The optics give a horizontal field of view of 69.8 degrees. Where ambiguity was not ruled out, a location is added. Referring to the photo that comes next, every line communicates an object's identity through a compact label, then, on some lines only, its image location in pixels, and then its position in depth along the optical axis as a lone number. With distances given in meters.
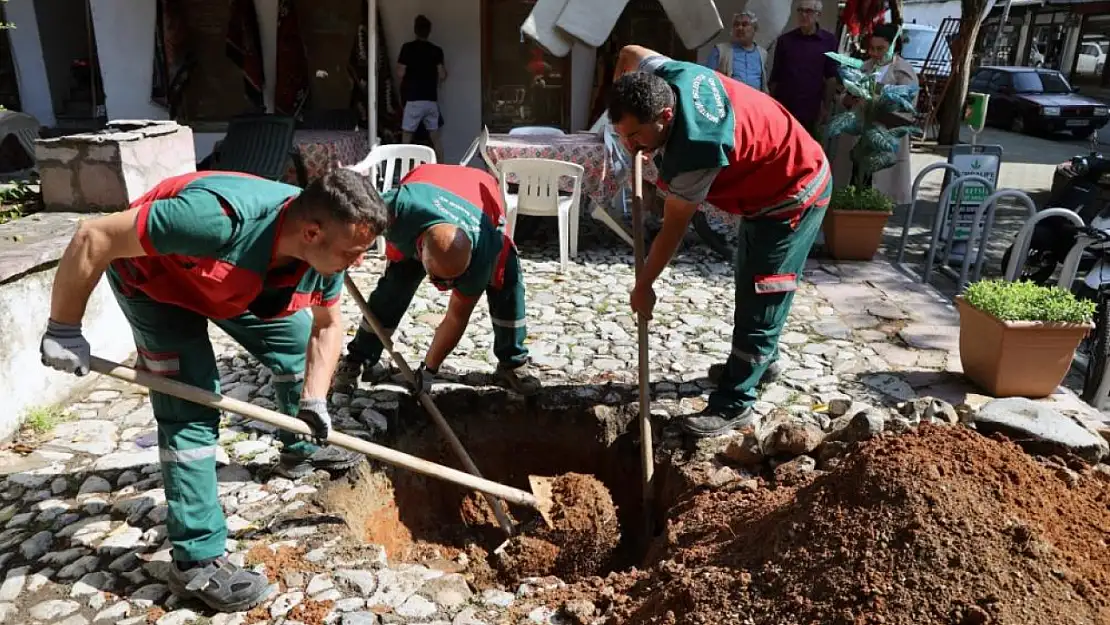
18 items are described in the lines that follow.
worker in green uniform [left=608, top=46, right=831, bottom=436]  3.38
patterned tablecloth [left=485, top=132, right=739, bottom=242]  7.37
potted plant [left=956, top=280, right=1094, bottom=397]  4.30
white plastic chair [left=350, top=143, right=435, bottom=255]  7.07
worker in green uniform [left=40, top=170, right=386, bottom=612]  2.49
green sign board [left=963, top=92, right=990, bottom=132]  7.96
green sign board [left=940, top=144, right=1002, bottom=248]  7.39
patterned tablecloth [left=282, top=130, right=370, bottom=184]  8.12
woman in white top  7.71
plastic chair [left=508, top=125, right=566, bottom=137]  8.05
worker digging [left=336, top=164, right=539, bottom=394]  3.68
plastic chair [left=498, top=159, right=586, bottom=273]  7.00
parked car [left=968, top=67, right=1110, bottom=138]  18.34
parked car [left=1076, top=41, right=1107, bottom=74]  28.72
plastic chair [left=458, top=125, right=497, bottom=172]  7.34
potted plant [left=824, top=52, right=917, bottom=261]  7.20
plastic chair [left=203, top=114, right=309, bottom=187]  7.86
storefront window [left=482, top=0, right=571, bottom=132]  9.38
